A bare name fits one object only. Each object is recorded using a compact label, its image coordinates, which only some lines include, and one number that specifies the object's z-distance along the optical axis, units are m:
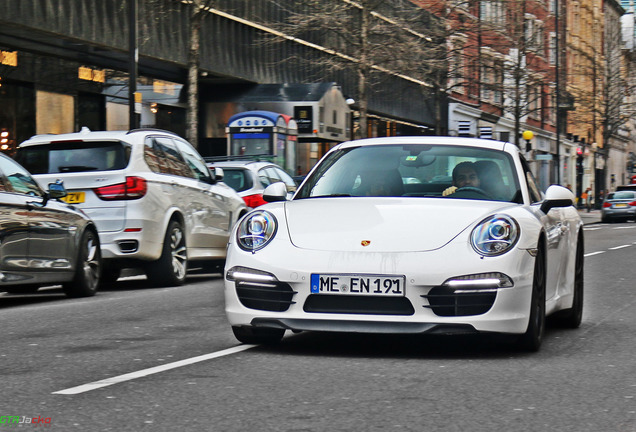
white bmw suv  13.34
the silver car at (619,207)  50.03
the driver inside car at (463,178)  8.18
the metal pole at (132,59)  22.44
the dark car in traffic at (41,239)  11.15
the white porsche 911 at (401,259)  7.06
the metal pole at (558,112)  53.41
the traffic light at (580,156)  57.98
